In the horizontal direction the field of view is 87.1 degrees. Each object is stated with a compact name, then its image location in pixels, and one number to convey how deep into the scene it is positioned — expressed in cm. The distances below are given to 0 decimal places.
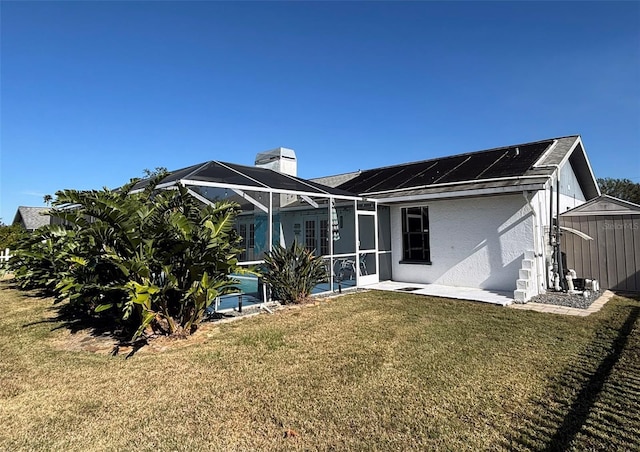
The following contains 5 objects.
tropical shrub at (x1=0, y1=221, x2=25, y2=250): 2222
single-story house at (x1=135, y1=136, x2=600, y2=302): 941
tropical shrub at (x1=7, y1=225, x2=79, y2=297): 852
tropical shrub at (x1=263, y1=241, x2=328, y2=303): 872
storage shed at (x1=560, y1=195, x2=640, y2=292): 1038
